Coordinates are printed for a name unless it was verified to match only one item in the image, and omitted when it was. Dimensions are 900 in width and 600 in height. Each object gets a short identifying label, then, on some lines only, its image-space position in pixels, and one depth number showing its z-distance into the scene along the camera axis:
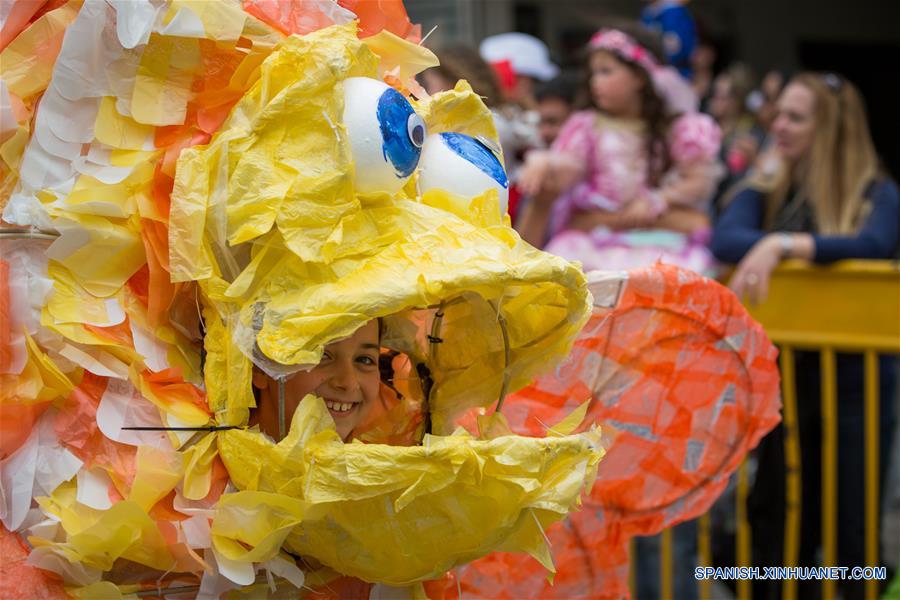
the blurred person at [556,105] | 10.10
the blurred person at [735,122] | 13.05
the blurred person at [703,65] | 13.39
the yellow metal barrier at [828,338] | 7.20
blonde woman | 7.43
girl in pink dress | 8.66
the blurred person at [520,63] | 10.56
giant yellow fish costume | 3.47
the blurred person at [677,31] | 11.47
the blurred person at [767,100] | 12.58
